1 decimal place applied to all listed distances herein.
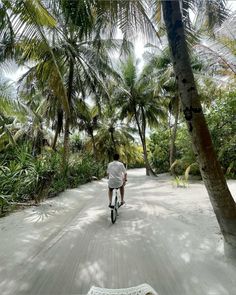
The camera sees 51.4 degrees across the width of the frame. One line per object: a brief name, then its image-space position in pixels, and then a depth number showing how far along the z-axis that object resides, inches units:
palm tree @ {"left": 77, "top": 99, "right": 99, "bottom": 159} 805.9
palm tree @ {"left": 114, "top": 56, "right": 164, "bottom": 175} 805.2
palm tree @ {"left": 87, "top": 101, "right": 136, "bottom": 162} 1082.5
